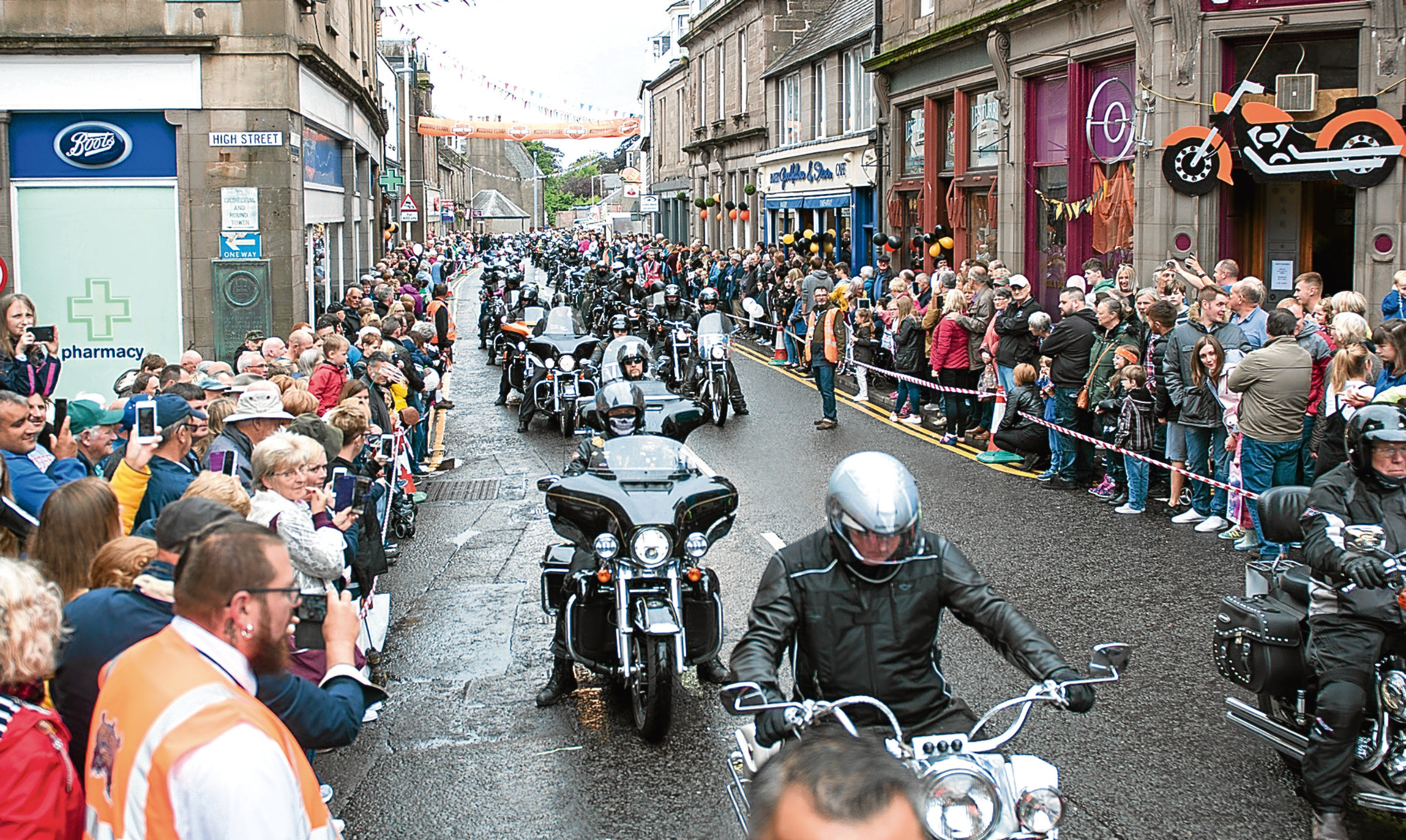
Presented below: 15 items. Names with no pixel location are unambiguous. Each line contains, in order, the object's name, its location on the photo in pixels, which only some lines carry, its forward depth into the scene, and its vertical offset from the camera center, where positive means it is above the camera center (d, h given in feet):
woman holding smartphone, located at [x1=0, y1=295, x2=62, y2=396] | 34.81 -0.68
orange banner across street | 213.66 +28.45
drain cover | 45.55 -5.38
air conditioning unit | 58.90 +9.16
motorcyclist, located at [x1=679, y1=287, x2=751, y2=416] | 60.95 -2.57
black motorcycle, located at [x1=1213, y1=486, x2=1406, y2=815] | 19.22 -4.89
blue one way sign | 64.85 +3.49
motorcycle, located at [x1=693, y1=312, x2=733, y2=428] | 59.26 -1.92
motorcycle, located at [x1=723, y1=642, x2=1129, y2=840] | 12.74 -4.12
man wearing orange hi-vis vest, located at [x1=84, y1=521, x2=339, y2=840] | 10.50 -2.95
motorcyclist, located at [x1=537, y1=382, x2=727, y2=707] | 25.22 -2.36
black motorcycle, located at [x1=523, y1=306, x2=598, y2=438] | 59.21 -1.80
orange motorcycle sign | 55.72 +6.91
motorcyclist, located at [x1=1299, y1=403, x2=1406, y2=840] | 19.04 -3.90
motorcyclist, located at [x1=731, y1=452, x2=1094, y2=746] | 15.56 -3.23
